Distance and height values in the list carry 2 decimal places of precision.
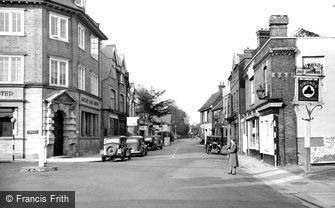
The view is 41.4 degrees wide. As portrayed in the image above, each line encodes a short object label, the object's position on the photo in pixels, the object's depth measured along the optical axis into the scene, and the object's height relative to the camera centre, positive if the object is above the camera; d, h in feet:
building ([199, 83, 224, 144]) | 250.57 +8.31
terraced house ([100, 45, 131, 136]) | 156.56 +13.96
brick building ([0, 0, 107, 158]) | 102.37 +12.45
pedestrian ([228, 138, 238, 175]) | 67.15 -4.67
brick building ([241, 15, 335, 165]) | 79.25 +5.58
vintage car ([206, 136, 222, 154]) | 138.00 -5.85
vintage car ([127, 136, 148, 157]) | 120.47 -4.73
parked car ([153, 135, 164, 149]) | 193.57 -6.51
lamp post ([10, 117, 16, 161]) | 100.49 +1.13
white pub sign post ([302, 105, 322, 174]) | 63.41 -2.88
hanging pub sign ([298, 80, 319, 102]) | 63.46 +4.84
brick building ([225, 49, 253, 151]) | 132.67 +10.15
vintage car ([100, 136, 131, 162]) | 98.48 -4.93
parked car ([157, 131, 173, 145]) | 282.36 -8.38
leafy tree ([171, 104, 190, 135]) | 493.77 +7.35
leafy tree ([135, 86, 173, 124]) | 293.43 +14.75
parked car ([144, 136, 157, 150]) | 177.88 -6.30
